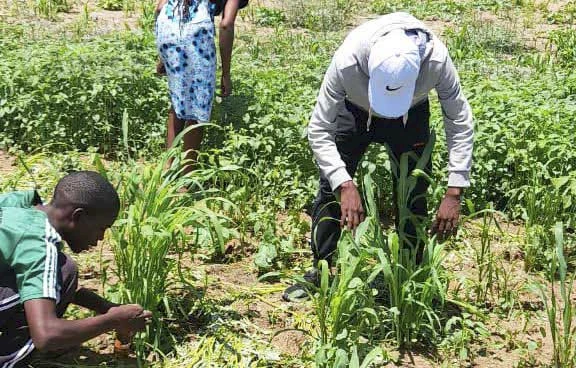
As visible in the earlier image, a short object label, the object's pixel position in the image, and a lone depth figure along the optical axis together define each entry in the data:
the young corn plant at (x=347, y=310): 2.92
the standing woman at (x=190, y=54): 4.43
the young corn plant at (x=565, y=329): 2.83
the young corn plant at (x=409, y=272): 3.10
